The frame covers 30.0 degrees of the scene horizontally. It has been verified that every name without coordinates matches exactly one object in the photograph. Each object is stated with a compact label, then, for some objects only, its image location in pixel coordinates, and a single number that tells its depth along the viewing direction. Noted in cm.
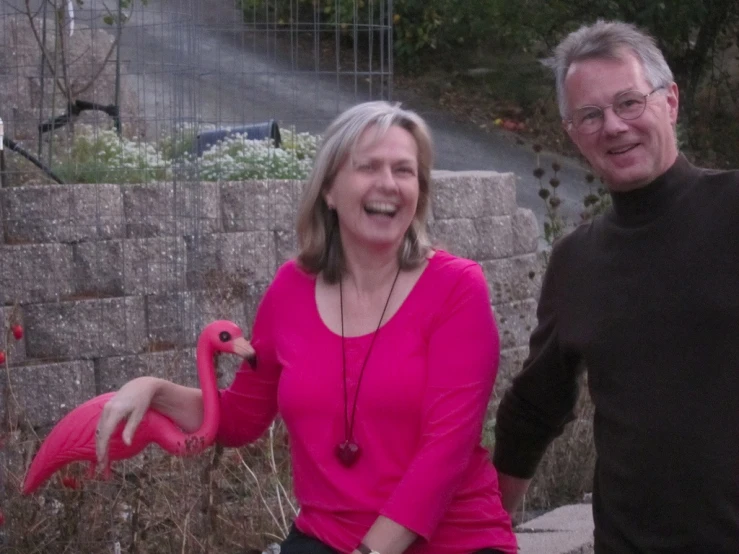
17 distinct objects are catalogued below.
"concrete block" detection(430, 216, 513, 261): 845
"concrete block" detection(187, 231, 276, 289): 697
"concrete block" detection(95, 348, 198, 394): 657
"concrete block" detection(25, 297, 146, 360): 648
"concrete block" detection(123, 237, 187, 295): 675
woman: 329
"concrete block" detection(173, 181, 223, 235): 698
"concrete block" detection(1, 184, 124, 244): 654
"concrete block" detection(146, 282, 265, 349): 678
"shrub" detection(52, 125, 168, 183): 711
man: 299
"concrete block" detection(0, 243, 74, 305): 642
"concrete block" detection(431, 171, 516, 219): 851
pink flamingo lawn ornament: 357
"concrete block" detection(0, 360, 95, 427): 632
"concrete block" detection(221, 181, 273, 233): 723
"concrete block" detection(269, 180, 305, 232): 738
